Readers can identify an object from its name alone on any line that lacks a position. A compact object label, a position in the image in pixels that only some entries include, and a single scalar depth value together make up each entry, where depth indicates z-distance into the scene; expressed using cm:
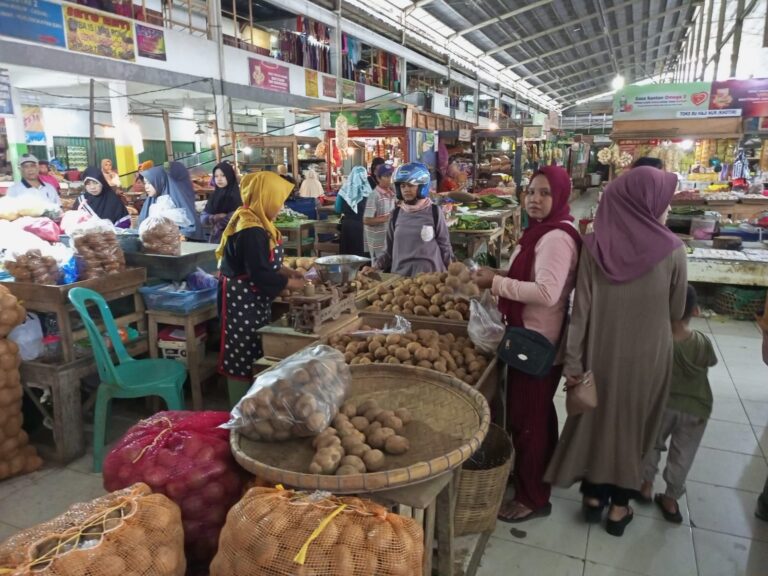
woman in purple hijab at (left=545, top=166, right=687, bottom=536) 217
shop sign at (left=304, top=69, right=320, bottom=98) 1264
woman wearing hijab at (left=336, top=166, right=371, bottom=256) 620
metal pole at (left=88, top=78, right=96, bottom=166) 638
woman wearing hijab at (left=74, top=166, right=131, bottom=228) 544
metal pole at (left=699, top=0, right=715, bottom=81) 1378
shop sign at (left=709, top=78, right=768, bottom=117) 693
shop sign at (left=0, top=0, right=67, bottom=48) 662
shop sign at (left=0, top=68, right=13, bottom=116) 743
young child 250
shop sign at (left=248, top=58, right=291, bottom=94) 1112
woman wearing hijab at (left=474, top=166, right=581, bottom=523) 232
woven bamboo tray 138
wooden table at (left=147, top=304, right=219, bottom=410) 358
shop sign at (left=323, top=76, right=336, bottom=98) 1341
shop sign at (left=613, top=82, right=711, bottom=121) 720
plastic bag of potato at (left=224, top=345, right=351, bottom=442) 159
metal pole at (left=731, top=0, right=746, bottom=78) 1078
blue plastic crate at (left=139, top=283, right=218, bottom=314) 355
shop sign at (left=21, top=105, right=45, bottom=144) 1460
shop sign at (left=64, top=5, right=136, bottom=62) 738
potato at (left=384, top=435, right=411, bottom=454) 161
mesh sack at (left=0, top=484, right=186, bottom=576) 113
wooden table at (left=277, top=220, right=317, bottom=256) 735
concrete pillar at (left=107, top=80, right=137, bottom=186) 1027
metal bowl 310
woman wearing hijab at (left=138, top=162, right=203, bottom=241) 582
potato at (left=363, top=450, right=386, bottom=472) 153
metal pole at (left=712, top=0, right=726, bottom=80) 1222
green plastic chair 296
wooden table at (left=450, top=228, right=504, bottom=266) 680
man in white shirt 611
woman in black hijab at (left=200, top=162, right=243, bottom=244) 576
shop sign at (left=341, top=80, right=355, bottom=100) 1412
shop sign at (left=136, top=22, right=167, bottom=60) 850
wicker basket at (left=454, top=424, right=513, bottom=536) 229
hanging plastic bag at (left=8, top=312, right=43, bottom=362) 317
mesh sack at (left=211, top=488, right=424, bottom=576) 116
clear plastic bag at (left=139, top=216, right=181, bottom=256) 382
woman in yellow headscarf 298
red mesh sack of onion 155
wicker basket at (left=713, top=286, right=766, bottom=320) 579
